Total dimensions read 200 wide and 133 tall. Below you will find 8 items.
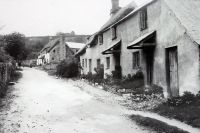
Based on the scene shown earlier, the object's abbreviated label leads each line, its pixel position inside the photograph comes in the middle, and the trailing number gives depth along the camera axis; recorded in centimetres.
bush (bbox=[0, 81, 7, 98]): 1335
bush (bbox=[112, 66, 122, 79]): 2012
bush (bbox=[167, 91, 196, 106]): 953
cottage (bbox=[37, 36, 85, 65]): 5265
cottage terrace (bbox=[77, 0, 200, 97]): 1060
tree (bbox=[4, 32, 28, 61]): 4538
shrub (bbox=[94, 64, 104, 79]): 2459
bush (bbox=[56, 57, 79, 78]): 3008
